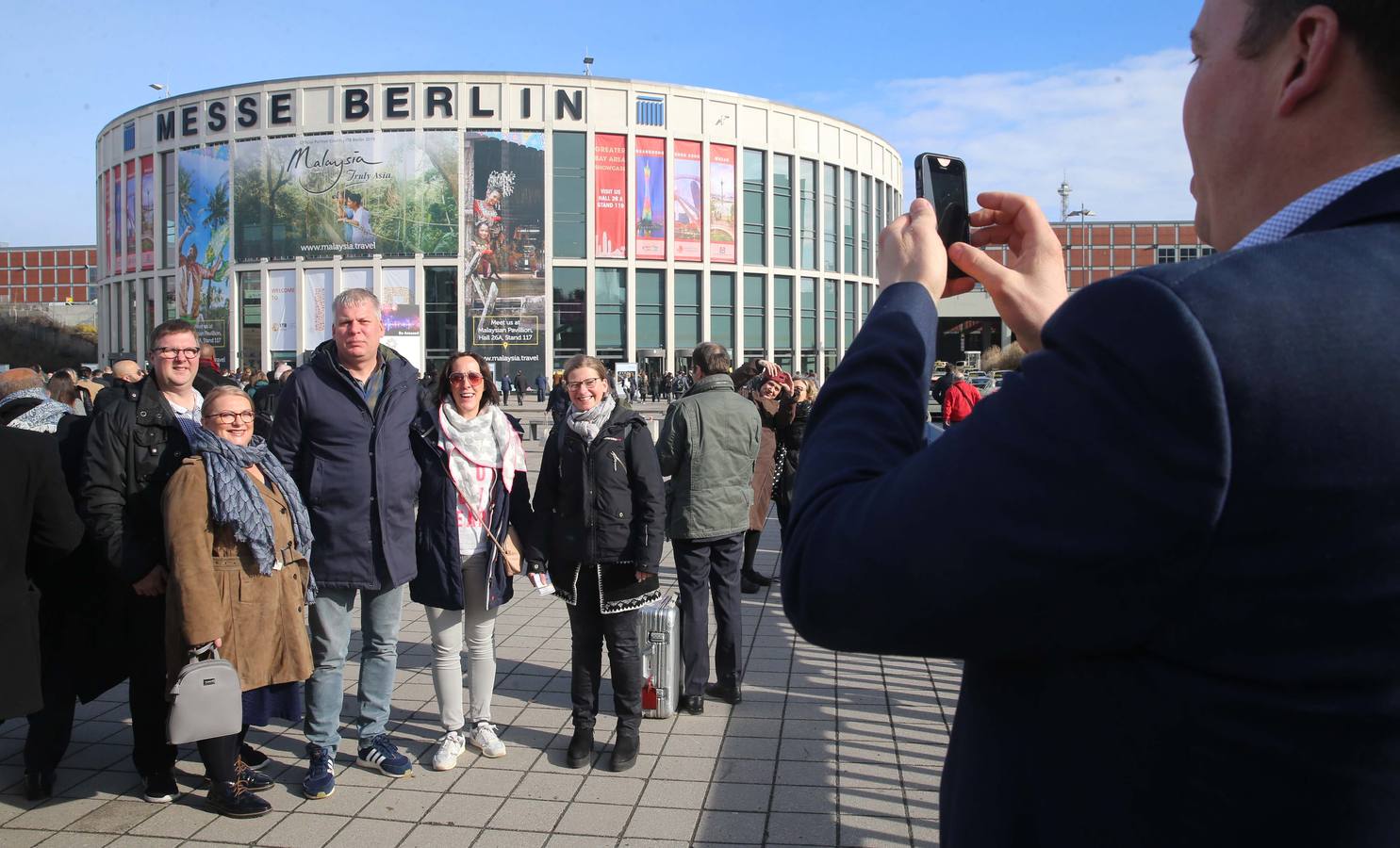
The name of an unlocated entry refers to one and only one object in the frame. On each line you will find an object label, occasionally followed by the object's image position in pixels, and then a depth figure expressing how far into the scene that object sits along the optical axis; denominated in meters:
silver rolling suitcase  6.05
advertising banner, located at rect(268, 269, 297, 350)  52.66
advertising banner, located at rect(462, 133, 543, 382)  50.78
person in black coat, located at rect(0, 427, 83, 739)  4.27
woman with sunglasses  5.43
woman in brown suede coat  4.59
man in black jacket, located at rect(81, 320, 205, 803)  4.83
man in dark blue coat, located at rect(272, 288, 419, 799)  5.15
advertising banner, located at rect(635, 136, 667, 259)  52.19
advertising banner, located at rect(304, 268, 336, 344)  52.03
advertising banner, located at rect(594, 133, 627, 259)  51.50
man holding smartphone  0.79
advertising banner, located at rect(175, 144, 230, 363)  54.12
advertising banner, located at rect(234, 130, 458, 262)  50.62
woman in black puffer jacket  5.51
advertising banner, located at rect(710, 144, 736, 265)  53.47
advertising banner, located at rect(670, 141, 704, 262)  52.66
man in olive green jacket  6.33
